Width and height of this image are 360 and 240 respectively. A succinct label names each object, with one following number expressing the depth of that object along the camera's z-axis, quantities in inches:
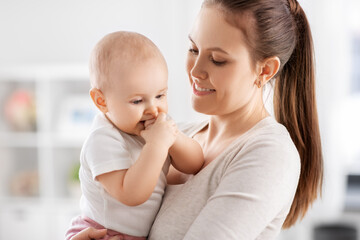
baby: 45.1
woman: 43.2
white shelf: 151.4
